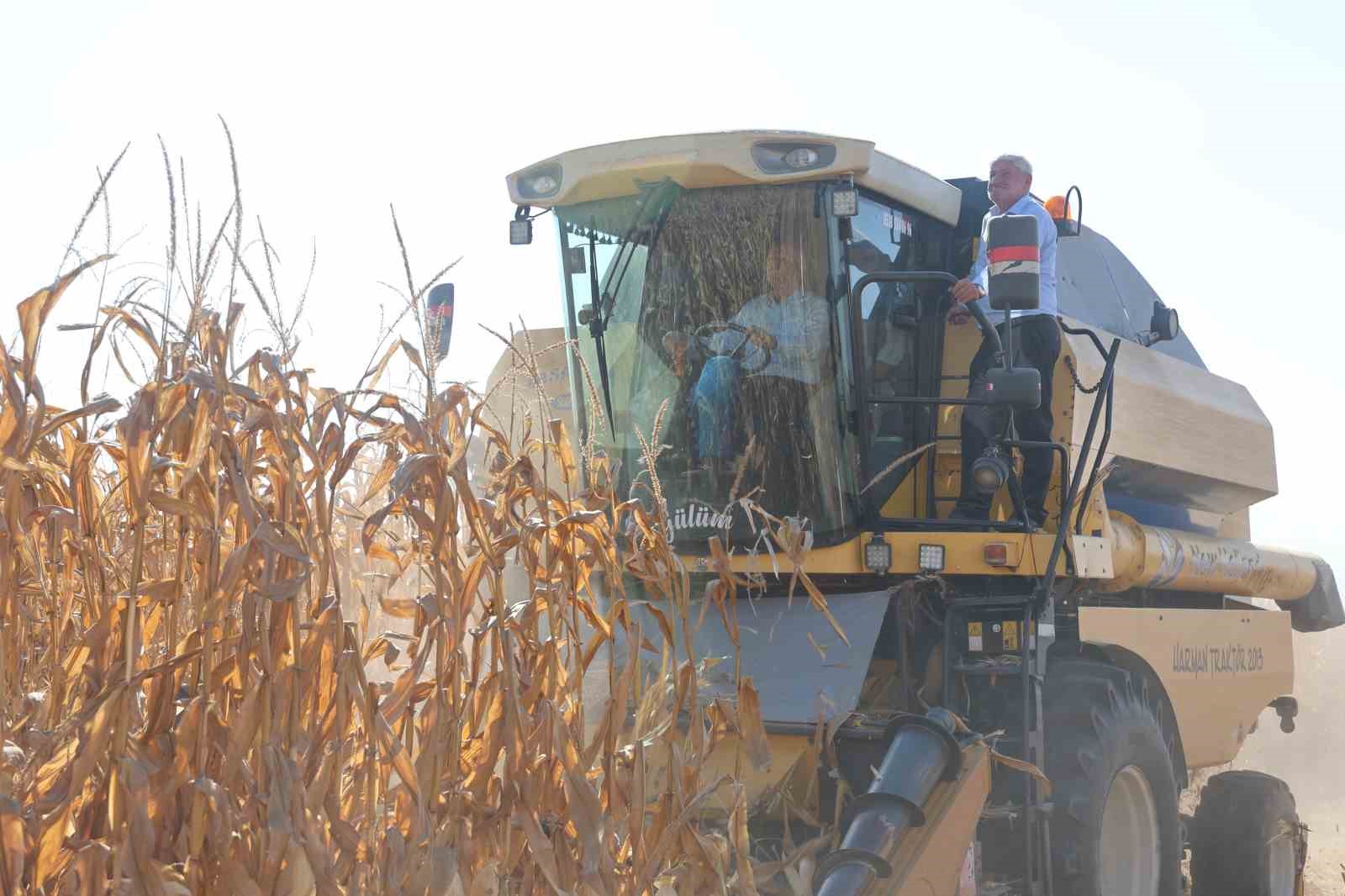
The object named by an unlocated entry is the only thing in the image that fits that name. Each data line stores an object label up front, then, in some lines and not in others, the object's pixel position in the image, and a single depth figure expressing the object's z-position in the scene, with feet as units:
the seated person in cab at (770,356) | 15.66
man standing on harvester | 16.06
